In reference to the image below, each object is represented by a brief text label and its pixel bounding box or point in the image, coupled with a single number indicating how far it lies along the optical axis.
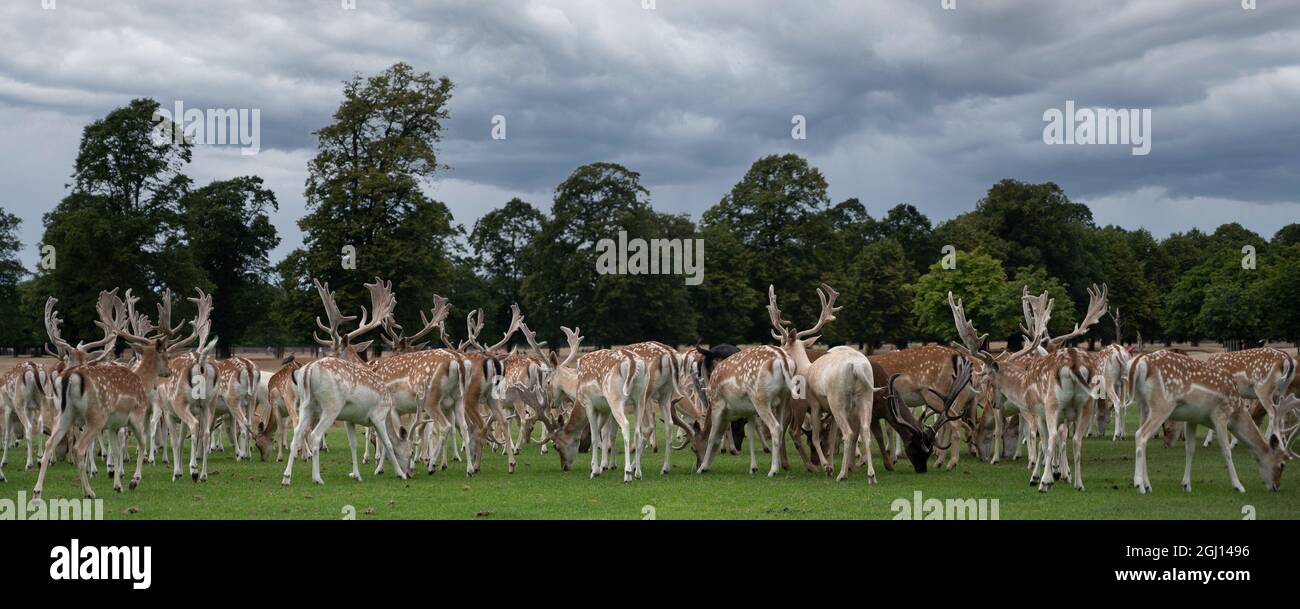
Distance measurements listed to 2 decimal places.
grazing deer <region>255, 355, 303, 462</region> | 19.20
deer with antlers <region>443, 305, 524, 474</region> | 17.52
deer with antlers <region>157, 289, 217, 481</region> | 16.35
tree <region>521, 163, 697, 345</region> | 60.91
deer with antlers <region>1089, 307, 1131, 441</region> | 14.98
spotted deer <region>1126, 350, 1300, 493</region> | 13.43
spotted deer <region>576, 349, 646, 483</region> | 16.03
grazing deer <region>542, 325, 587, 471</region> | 17.58
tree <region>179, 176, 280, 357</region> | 61.72
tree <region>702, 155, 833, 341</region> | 67.50
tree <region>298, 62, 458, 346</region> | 49.12
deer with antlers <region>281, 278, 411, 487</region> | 15.40
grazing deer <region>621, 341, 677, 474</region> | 16.72
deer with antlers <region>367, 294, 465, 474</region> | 17.19
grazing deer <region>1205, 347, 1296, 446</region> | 17.23
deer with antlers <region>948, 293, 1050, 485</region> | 15.37
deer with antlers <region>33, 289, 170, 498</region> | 13.51
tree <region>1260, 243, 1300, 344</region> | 64.88
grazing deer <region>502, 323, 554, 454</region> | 18.72
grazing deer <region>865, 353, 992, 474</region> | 16.23
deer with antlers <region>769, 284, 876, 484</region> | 15.14
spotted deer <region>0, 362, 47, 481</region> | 16.95
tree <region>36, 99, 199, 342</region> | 48.50
